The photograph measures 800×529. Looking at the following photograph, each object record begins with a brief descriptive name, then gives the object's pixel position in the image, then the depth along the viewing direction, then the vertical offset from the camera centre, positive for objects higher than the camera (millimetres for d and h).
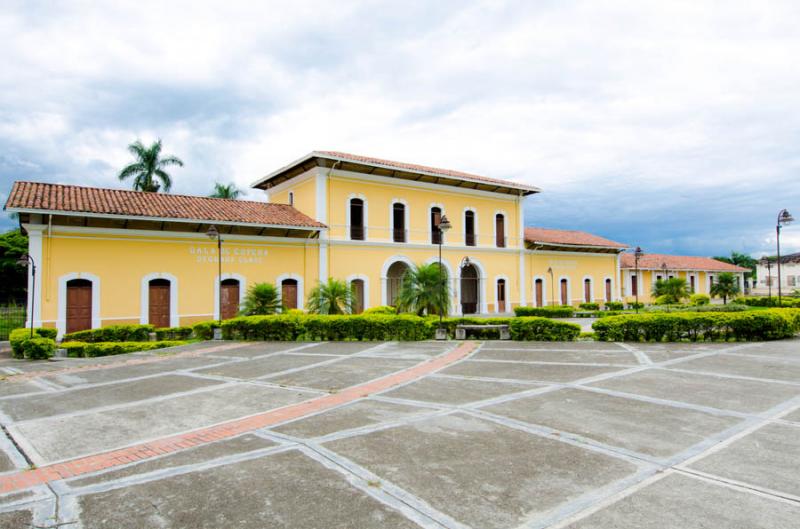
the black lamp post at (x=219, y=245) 15765 +1726
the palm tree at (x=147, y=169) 30984 +8141
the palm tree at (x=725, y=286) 39844 +10
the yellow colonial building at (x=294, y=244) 16250 +2126
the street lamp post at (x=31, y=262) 14891 +1012
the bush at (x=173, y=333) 16031 -1341
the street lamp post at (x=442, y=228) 14570 +1905
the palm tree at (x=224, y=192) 34938 +7448
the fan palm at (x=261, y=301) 16844 -304
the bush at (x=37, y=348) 12469 -1383
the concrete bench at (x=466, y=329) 14319 -1253
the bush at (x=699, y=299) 35481 -955
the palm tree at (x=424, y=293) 17250 -96
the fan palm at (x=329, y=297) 17438 -214
